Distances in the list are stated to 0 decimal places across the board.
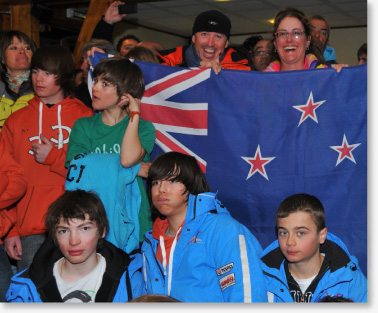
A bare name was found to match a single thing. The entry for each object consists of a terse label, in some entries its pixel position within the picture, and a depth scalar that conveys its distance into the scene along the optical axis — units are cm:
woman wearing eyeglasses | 359
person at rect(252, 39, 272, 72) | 507
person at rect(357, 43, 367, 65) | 489
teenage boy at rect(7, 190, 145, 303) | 266
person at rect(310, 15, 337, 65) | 465
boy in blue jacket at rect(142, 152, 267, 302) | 265
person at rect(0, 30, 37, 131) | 395
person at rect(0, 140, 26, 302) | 329
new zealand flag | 336
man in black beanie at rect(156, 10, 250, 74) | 390
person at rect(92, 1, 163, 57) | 449
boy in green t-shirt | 312
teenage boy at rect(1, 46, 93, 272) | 335
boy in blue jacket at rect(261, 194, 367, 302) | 277
